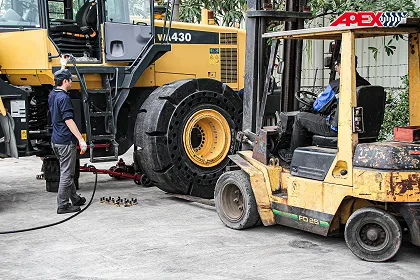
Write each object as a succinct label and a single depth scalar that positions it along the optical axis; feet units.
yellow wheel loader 28.30
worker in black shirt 26.27
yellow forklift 18.78
